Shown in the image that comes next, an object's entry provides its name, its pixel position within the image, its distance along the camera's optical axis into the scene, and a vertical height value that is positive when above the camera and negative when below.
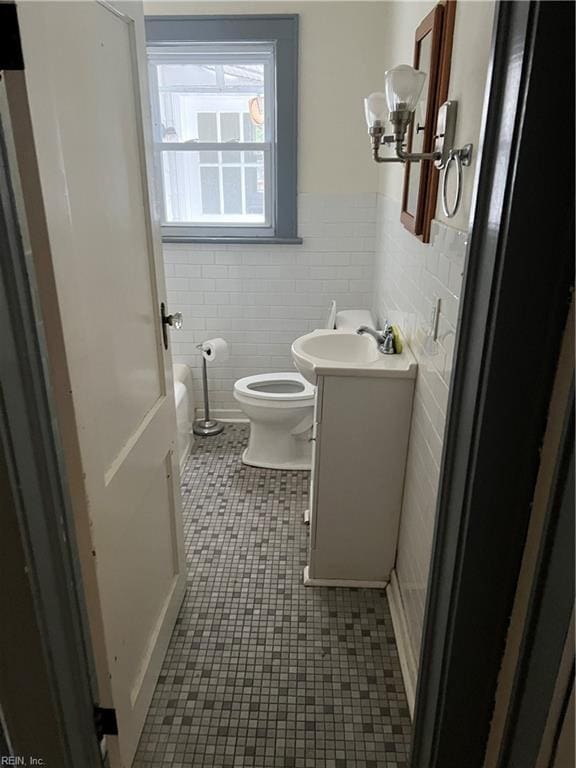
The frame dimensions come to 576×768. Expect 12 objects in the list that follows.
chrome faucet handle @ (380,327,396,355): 1.98 -0.58
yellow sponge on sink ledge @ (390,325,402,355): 1.98 -0.57
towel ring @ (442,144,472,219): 1.23 +0.01
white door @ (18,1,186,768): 0.92 -0.28
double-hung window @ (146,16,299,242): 2.78 +0.27
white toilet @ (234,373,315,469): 2.76 -1.18
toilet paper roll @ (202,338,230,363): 3.11 -0.94
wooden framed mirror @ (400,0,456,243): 1.44 +0.21
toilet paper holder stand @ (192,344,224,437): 3.24 -1.45
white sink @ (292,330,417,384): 1.80 -0.63
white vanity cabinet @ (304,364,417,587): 1.84 -1.00
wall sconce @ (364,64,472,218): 1.32 +0.13
